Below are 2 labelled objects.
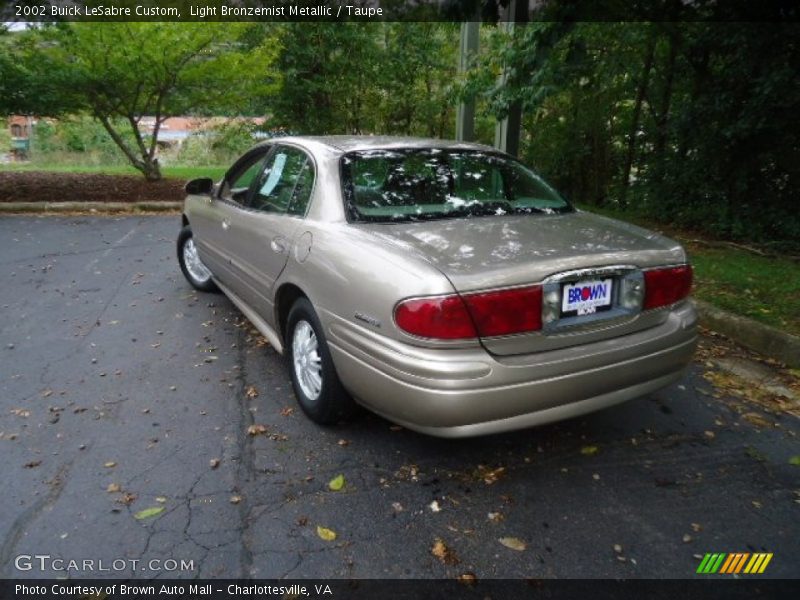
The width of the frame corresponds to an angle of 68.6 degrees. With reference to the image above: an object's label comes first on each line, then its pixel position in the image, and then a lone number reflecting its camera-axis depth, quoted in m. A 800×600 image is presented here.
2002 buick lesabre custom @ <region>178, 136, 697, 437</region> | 2.39
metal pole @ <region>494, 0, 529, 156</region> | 7.34
